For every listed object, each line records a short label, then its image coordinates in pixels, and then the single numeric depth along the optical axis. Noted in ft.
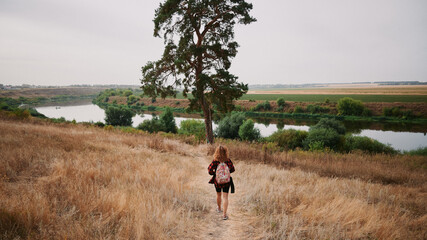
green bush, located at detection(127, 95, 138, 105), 307.99
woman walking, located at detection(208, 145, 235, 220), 14.29
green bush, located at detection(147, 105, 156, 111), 267.22
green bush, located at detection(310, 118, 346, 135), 96.72
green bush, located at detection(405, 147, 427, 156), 68.28
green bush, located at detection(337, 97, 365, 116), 175.69
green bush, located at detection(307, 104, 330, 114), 191.24
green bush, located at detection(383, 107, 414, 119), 155.74
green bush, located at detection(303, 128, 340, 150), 77.55
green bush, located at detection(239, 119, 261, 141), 96.17
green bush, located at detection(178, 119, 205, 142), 122.14
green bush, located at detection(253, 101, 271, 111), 214.22
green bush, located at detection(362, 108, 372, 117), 172.14
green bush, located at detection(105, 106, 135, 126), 154.61
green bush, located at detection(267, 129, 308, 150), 85.99
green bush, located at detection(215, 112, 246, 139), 108.78
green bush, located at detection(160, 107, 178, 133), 126.86
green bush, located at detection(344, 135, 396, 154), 74.99
